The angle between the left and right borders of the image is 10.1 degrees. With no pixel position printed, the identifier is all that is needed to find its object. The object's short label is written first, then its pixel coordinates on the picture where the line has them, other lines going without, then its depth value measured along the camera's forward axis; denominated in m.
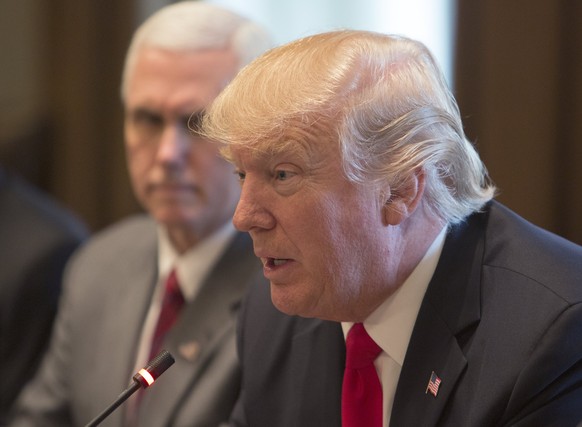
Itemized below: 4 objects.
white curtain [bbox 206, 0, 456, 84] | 3.62
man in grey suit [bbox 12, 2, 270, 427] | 3.30
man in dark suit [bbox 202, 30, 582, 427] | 2.87
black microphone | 2.90
